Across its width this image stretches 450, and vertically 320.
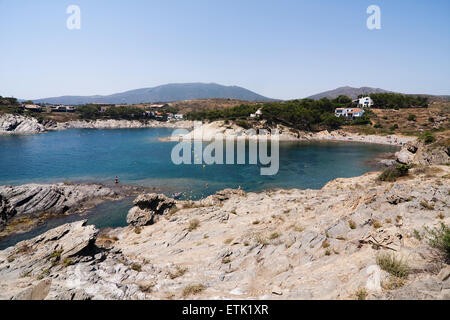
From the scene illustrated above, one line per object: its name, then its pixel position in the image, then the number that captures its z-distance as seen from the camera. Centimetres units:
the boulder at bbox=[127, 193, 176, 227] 2517
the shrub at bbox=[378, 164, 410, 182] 3003
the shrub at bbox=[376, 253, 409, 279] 824
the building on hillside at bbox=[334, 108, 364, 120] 11888
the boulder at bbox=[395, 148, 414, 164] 5361
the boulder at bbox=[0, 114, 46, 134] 12081
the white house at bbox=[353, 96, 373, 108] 13588
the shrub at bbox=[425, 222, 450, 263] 868
